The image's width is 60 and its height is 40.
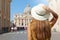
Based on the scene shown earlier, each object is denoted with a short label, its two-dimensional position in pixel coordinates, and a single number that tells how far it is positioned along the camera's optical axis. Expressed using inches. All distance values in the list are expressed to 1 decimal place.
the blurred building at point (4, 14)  473.0
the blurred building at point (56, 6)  606.2
